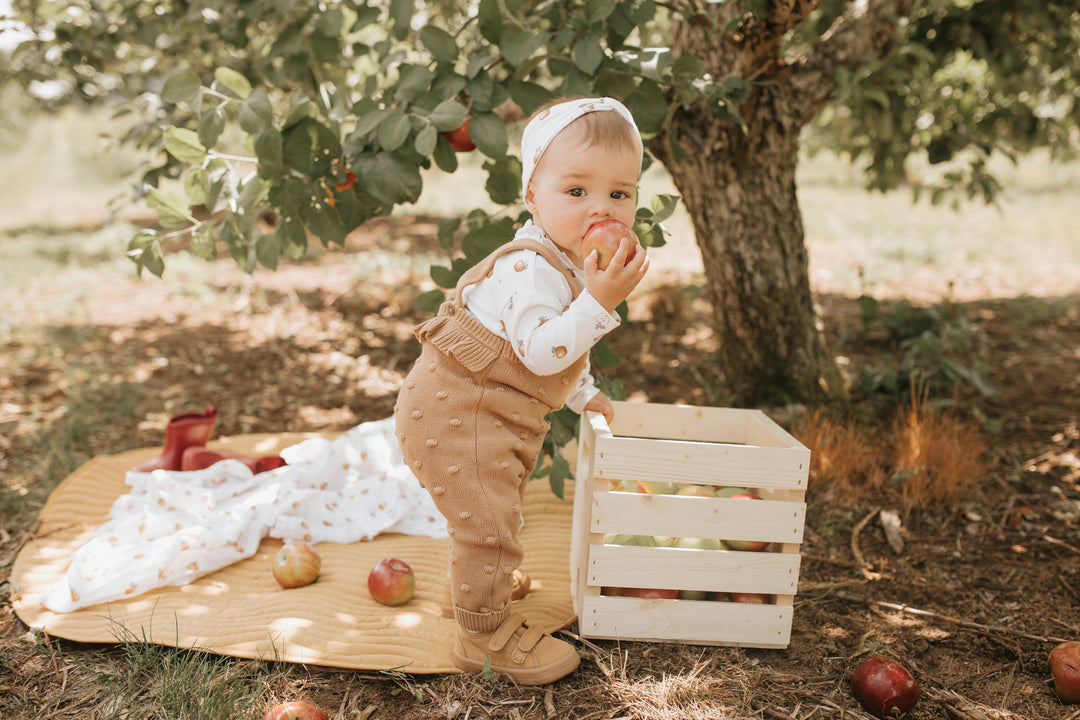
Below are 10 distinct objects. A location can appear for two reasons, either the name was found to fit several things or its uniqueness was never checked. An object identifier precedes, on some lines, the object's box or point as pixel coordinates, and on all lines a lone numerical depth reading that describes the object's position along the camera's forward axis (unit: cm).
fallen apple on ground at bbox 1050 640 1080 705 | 174
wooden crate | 183
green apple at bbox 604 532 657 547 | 197
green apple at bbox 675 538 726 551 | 195
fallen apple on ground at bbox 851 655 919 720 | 165
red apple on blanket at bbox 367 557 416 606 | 210
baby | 150
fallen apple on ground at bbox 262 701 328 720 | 152
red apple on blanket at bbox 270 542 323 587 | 221
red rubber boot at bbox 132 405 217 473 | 286
